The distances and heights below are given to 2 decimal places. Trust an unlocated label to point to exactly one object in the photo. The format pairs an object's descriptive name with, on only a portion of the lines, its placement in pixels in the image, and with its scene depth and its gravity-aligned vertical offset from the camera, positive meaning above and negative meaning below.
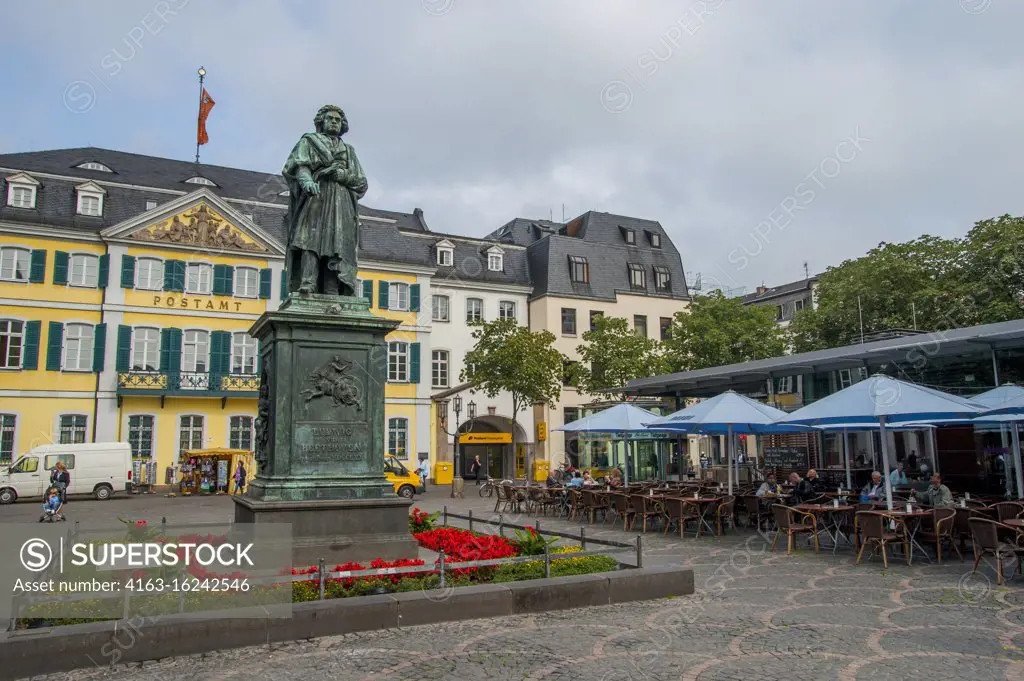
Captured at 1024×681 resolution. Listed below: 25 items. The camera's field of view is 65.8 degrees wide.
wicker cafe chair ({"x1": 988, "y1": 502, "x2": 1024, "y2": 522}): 12.09 -0.97
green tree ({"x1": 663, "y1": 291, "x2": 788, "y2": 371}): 36.66 +5.30
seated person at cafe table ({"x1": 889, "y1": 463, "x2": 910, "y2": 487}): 17.54 -0.69
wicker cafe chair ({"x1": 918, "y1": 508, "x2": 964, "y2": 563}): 11.30 -1.13
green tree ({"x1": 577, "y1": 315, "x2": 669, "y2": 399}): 35.59 +4.26
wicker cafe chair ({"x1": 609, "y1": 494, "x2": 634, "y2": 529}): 15.97 -1.11
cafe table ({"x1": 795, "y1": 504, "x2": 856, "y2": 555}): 12.66 -1.08
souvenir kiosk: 30.30 -0.38
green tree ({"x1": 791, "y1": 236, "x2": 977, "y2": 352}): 33.78 +6.87
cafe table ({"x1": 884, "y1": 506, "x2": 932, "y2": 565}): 11.48 -1.07
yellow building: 30.81 +6.23
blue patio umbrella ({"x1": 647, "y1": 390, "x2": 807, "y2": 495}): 16.08 +0.68
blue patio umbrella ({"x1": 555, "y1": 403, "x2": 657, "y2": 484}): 20.05 +0.84
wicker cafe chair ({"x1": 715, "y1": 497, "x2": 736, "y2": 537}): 14.89 -1.13
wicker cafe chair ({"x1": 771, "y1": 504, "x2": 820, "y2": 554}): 12.56 -1.17
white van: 26.42 -0.27
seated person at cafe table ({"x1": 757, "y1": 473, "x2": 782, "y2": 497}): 16.19 -0.82
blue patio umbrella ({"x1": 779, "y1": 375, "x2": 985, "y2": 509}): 12.30 +0.68
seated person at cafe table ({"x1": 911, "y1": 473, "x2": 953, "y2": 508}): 12.84 -0.78
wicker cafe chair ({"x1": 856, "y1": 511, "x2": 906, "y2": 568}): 11.23 -1.17
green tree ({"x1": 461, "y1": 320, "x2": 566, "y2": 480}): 32.09 +3.71
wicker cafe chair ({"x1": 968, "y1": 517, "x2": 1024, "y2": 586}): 9.45 -1.17
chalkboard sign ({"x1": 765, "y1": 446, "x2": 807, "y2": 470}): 25.23 -0.25
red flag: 42.28 +18.73
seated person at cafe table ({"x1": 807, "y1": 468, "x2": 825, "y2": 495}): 15.92 -0.59
